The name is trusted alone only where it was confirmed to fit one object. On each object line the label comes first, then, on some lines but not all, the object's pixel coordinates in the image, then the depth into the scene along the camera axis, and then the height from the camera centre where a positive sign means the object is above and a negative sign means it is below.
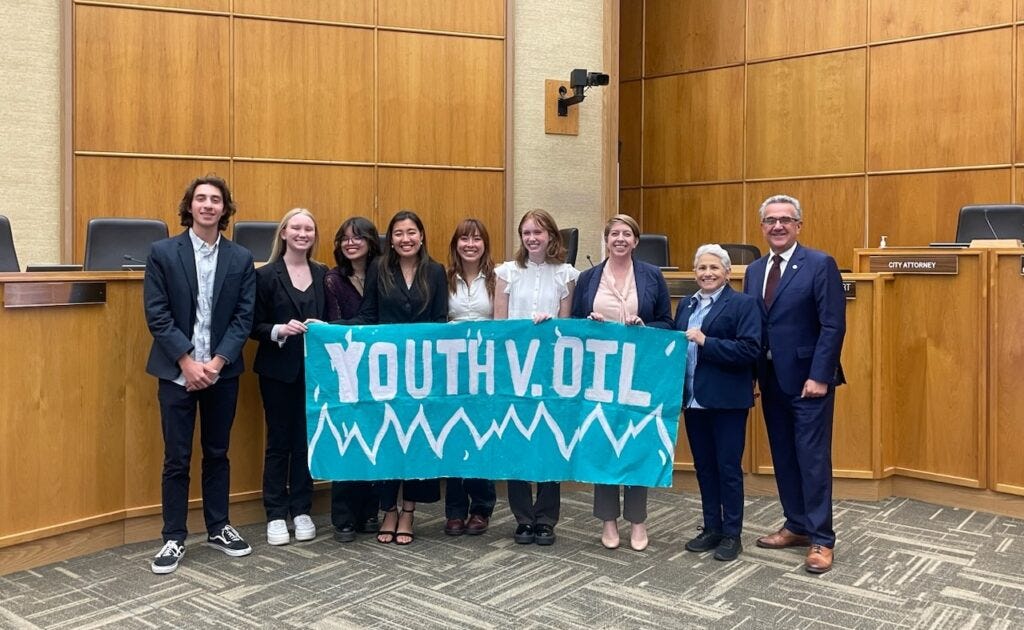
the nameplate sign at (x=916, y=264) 4.11 +0.25
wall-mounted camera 6.18 +1.67
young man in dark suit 3.12 -0.09
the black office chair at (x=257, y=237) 4.93 +0.42
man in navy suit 3.13 -0.12
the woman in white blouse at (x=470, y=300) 3.47 +0.05
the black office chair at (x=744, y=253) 6.11 +0.44
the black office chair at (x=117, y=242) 4.34 +0.35
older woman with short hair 3.19 -0.28
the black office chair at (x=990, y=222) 5.05 +0.56
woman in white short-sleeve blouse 3.47 +0.06
